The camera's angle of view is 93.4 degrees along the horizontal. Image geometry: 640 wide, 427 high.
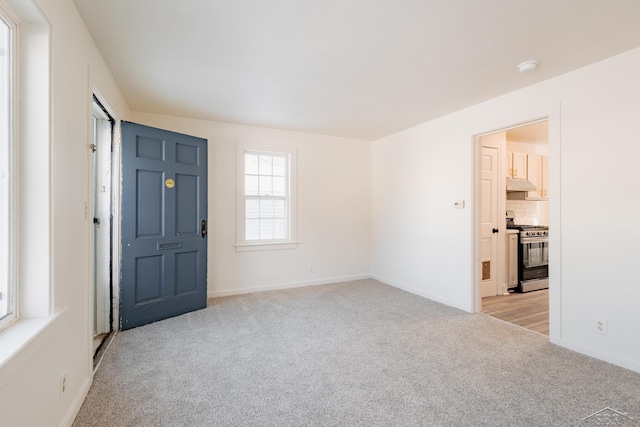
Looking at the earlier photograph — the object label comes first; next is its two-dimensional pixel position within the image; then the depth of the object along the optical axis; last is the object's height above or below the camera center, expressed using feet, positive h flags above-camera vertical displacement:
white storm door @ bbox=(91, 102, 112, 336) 9.75 -0.47
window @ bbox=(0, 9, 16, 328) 4.45 +0.58
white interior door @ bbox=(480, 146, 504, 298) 14.03 -0.34
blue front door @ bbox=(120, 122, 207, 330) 10.26 -0.44
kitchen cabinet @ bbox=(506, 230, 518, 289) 15.14 -2.27
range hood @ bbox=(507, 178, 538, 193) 16.15 +1.54
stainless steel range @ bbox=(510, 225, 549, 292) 15.17 -2.27
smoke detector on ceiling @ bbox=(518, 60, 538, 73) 8.19 +4.09
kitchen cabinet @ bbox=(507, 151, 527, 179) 16.69 +2.75
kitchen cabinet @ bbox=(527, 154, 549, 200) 17.44 +2.36
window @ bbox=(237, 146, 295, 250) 14.57 +0.86
